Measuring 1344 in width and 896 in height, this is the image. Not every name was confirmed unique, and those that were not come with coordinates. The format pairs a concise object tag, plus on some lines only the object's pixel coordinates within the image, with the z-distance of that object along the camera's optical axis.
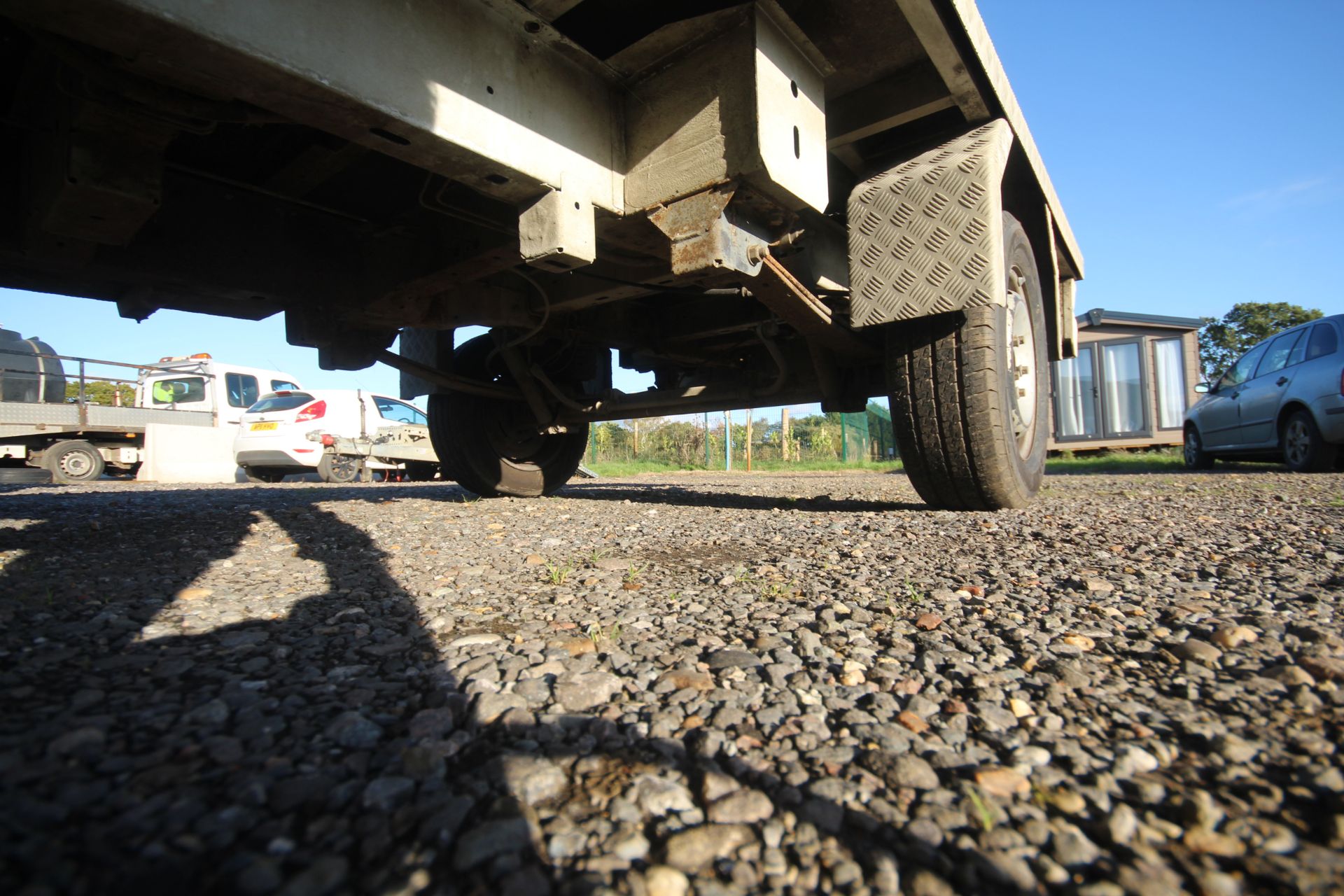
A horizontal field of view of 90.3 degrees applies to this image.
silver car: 6.03
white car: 10.42
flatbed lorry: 9.96
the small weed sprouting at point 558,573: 1.87
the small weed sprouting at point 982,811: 0.75
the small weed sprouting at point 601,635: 1.34
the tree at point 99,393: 10.92
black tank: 10.19
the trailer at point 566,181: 1.61
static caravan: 12.74
